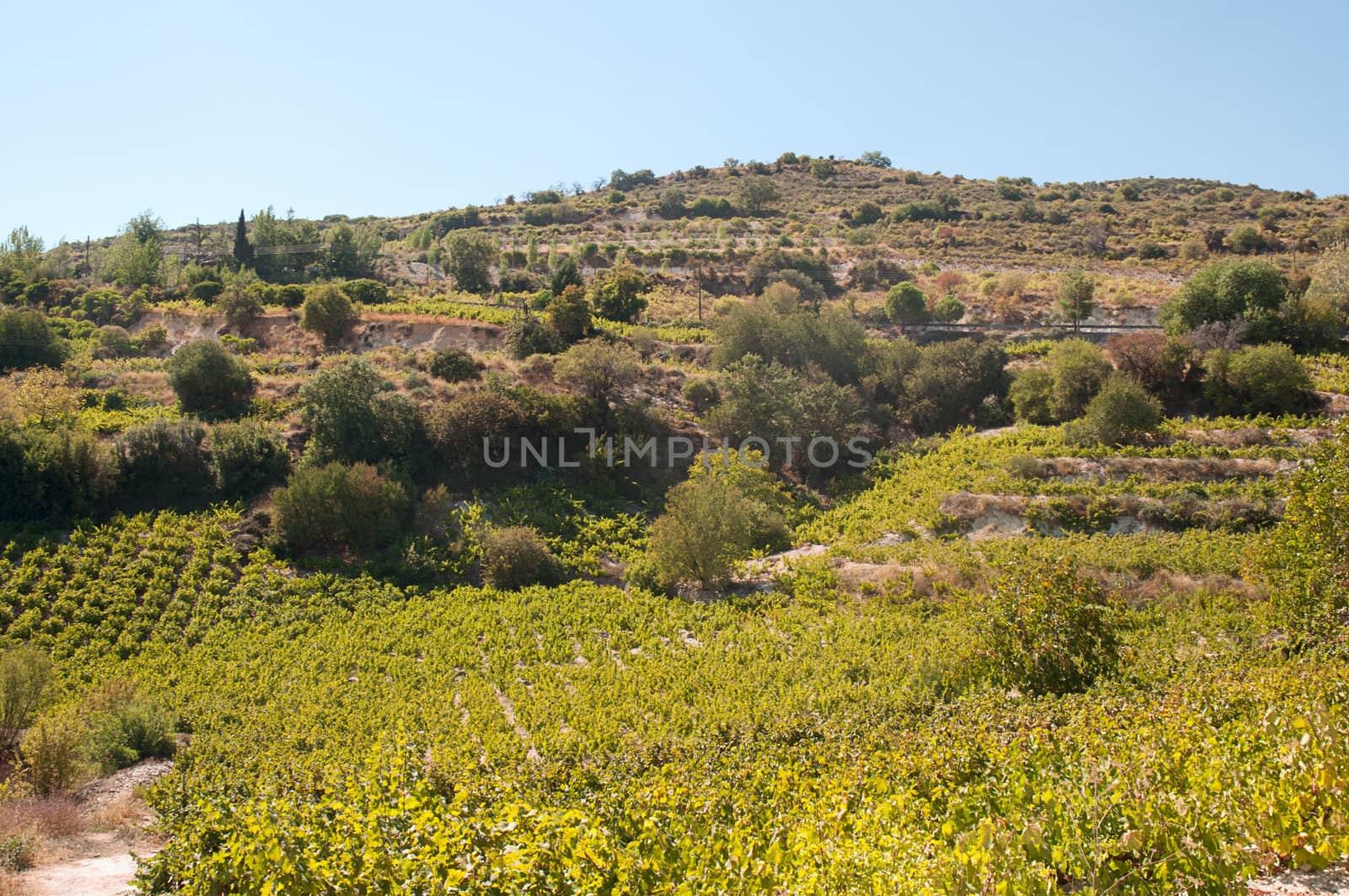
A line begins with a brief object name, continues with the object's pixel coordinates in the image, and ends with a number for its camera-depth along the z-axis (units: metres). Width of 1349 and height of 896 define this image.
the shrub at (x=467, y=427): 32.19
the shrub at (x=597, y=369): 35.72
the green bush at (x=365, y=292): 49.91
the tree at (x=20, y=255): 57.03
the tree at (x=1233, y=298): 36.72
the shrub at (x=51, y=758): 13.93
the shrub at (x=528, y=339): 41.06
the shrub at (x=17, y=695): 15.73
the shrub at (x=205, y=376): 33.03
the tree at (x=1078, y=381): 35.72
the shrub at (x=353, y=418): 30.67
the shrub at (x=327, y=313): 43.47
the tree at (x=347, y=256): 61.28
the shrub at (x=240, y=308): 45.69
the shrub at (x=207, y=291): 51.06
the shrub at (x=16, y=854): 10.63
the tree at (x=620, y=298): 49.03
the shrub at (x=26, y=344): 37.91
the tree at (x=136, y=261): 58.25
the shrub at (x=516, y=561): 26.47
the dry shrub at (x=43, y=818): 11.96
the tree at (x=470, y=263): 57.91
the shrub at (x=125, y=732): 15.43
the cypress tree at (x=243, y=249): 61.44
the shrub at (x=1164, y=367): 35.22
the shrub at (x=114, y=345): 42.91
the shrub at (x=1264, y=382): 32.33
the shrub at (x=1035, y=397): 36.97
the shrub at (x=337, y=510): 27.17
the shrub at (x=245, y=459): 29.17
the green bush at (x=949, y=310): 51.31
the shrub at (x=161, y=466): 28.47
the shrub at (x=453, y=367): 37.00
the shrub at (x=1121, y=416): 31.86
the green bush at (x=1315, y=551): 15.21
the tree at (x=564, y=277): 49.53
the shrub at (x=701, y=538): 25.84
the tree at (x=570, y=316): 41.94
